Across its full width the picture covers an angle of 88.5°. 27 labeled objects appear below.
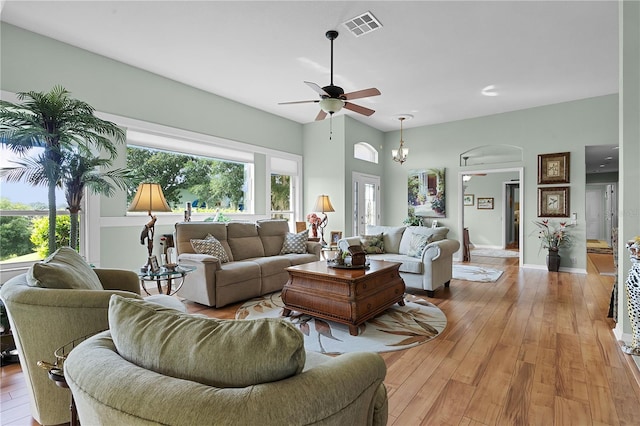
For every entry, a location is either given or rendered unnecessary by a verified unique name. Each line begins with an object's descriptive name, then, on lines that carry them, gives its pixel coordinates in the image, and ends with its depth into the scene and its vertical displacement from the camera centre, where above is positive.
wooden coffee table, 3.04 -0.80
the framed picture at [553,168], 6.05 +0.79
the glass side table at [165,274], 3.01 -0.57
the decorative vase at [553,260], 6.00 -0.92
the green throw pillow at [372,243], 5.05 -0.51
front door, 7.09 +0.22
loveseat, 4.29 -0.57
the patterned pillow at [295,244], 5.08 -0.51
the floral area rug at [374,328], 2.78 -1.13
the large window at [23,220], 3.50 -0.08
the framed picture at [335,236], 6.55 -0.50
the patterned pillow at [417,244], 4.56 -0.47
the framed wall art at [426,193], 7.39 +0.41
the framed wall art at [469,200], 10.41 +0.33
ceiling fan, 3.47 +1.24
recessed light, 5.25 +1.97
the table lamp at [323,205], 5.90 +0.11
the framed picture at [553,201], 6.08 +0.16
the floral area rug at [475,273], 5.40 -1.12
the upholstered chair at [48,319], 1.56 -0.51
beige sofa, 3.74 -0.66
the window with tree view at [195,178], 4.78 +0.55
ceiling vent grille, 3.30 +1.95
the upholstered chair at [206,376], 0.70 -0.40
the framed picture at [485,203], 10.05 +0.22
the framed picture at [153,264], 3.15 -0.50
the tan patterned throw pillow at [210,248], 4.08 -0.45
